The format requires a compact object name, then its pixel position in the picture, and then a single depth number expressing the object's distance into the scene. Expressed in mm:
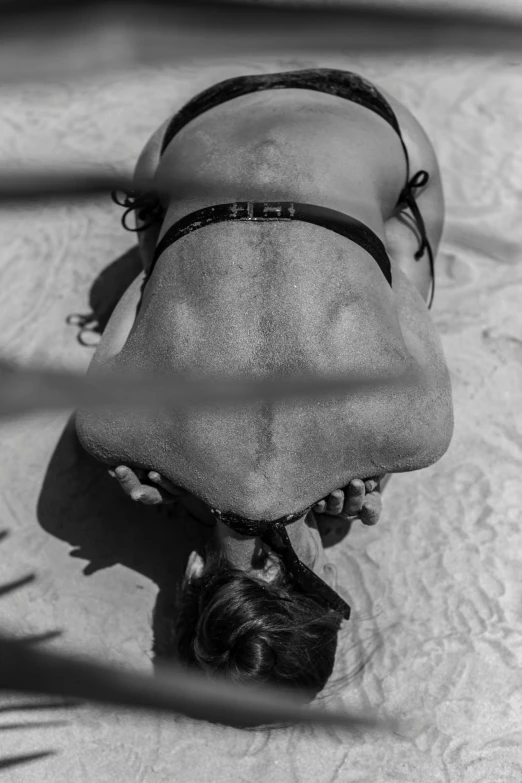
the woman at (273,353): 1759
